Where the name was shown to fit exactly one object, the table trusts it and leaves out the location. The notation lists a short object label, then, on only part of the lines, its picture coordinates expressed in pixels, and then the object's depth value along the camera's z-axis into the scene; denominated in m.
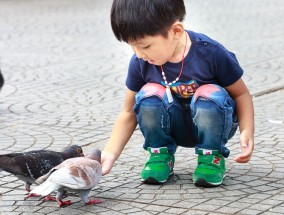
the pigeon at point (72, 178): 5.07
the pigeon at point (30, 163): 5.23
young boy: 5.48
